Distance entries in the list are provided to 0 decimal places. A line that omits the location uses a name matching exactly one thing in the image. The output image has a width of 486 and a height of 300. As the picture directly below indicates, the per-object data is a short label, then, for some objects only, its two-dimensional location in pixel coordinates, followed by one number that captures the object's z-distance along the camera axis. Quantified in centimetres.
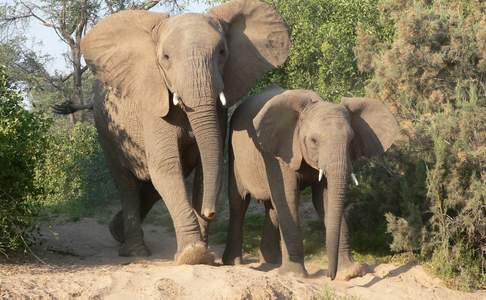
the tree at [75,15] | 4178
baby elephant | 1622
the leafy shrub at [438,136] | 1789
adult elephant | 1658
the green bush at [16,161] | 1737
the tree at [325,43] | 2600
